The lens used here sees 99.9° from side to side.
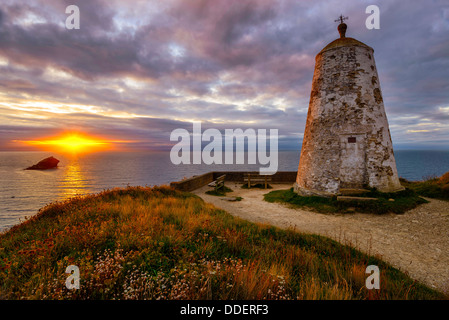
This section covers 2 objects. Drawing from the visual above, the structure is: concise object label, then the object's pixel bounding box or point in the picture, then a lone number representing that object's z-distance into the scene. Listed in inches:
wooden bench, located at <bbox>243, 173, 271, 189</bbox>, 645.3
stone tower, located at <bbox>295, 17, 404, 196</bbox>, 416.2
